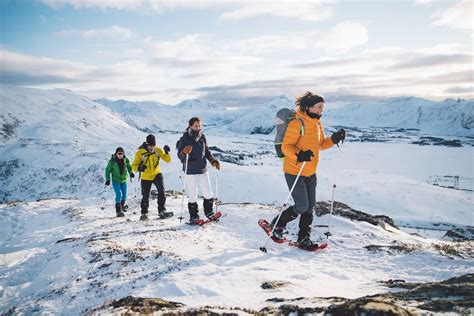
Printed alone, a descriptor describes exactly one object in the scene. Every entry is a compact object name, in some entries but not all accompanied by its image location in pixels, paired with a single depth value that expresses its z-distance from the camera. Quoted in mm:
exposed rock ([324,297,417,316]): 2863
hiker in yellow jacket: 10859
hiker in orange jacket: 6742
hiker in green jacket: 12398
